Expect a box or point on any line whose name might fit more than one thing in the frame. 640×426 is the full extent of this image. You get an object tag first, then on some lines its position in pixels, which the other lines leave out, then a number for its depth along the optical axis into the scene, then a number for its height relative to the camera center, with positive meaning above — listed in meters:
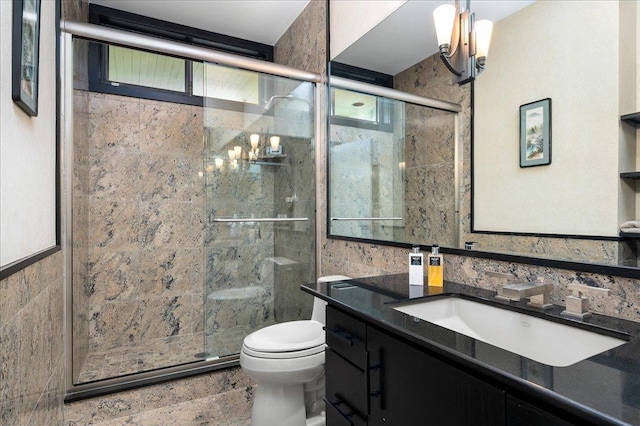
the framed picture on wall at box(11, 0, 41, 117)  0.99 +0.49
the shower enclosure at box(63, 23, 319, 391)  2.30 +0.06
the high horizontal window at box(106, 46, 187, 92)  2.83 +1.20
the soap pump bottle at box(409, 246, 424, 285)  1.40 -0.23
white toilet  1.67 -0.78
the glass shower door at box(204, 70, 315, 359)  2.38 +0.01
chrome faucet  1.01 -0.24
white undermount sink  0.86 -0.34
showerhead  2.52 +0.81
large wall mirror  1.03 +0.27
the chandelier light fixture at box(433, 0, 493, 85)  1.39 +0.71
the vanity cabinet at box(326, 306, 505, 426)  0.72 -0.43
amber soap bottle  1.38 -0.23
